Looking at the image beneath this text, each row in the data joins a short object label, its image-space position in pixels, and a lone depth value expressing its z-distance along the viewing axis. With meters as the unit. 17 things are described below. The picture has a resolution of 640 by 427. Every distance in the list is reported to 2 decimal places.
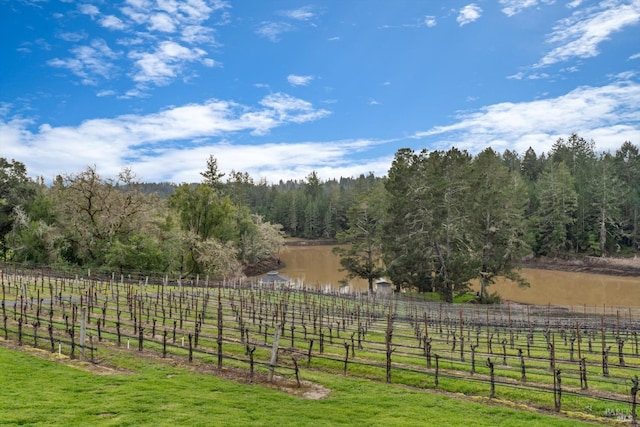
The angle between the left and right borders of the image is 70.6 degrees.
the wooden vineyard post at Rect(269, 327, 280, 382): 13.90
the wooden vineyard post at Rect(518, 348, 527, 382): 15.01
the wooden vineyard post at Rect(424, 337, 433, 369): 15.80
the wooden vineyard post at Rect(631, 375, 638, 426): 11.17
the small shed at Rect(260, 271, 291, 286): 43.12
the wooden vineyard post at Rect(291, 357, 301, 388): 13.36
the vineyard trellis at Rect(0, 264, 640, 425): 14.12
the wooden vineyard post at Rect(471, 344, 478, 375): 15.70
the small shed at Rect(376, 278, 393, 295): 44.13
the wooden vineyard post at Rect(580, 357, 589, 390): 13.94
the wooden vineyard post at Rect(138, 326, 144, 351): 16.18
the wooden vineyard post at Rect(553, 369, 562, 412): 12.38
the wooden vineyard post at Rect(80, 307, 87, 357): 14.77
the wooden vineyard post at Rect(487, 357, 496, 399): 13.14
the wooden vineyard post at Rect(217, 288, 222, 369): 14.79
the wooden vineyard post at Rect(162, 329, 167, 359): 15.51
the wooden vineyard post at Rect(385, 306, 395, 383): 14.88
